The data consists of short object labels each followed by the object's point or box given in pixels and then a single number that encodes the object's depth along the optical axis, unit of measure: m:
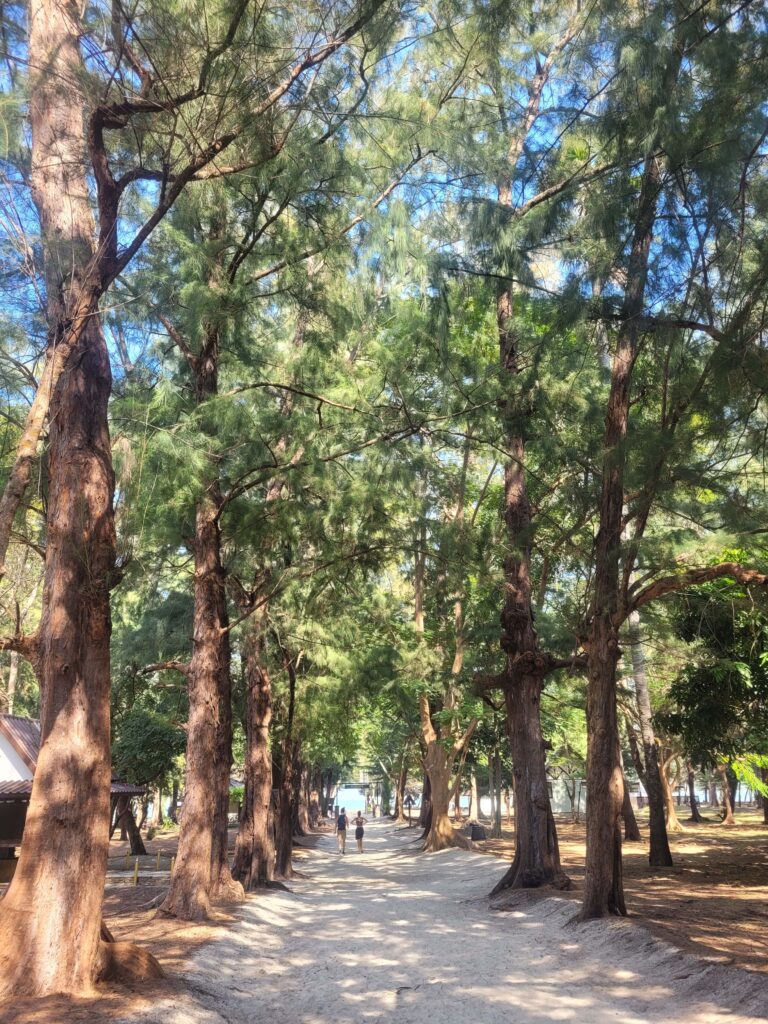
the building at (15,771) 22.11
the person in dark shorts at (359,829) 30.86
